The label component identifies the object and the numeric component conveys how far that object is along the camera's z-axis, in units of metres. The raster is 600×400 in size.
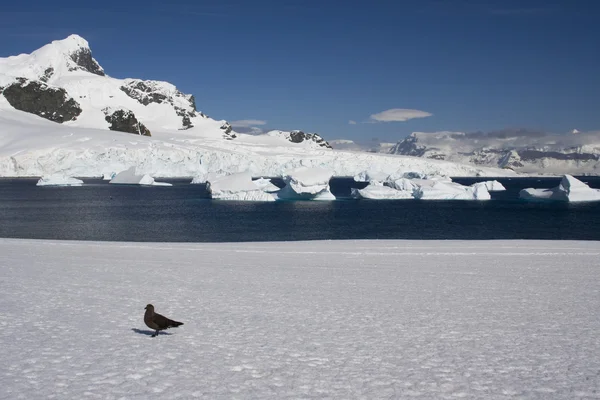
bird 7.53
